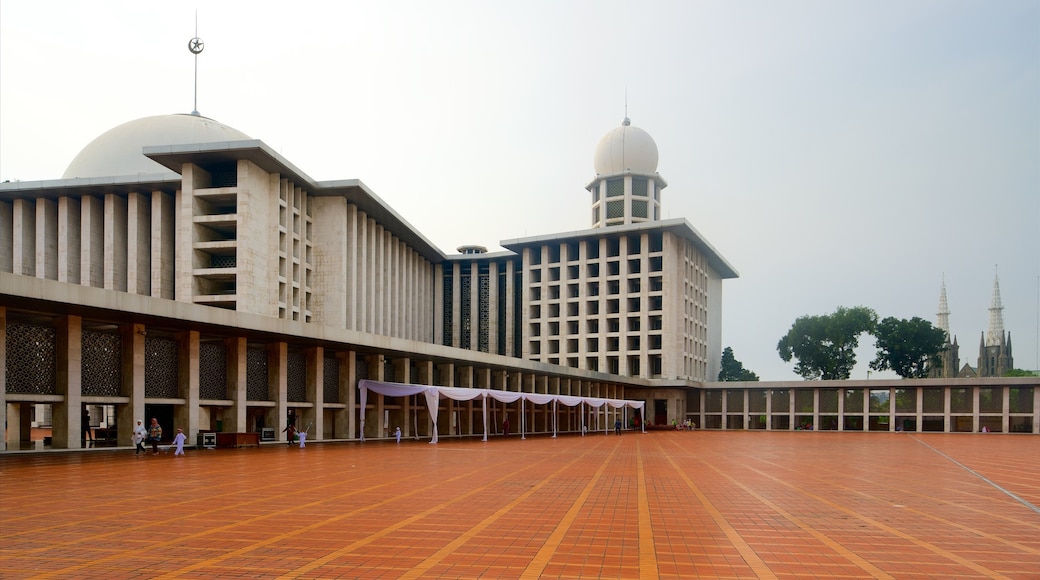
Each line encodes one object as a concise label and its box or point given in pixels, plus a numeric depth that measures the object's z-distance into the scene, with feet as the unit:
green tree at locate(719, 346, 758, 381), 301.63
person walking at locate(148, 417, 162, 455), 66.85
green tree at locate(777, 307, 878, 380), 242.99
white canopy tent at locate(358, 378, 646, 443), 97.19
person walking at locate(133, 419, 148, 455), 64.75
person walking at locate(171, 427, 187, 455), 65.43
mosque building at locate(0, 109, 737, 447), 70.03
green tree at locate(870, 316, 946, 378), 237.66
